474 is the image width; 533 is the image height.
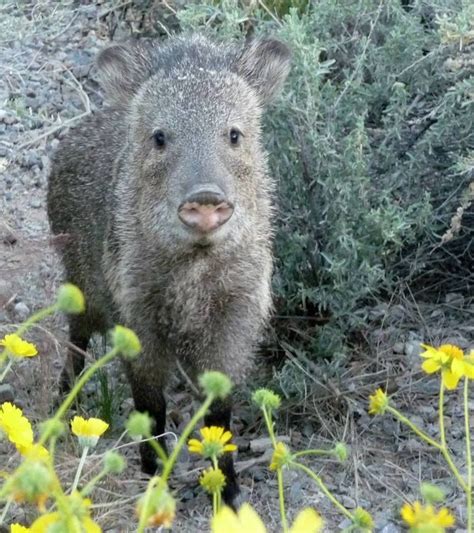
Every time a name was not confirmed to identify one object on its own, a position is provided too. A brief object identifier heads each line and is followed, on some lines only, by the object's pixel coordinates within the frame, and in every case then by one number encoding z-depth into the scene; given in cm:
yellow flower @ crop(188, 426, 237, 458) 219
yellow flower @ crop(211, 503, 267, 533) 141
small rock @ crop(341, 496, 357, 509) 393
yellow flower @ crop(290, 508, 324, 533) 142
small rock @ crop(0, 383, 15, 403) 427
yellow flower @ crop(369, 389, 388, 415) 232
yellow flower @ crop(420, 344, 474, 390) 237
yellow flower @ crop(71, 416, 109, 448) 247
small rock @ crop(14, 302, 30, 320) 501
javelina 352
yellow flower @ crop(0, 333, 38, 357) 250
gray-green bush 435
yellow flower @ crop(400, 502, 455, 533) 151
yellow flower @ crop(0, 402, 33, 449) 245
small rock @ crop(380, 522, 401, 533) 370
